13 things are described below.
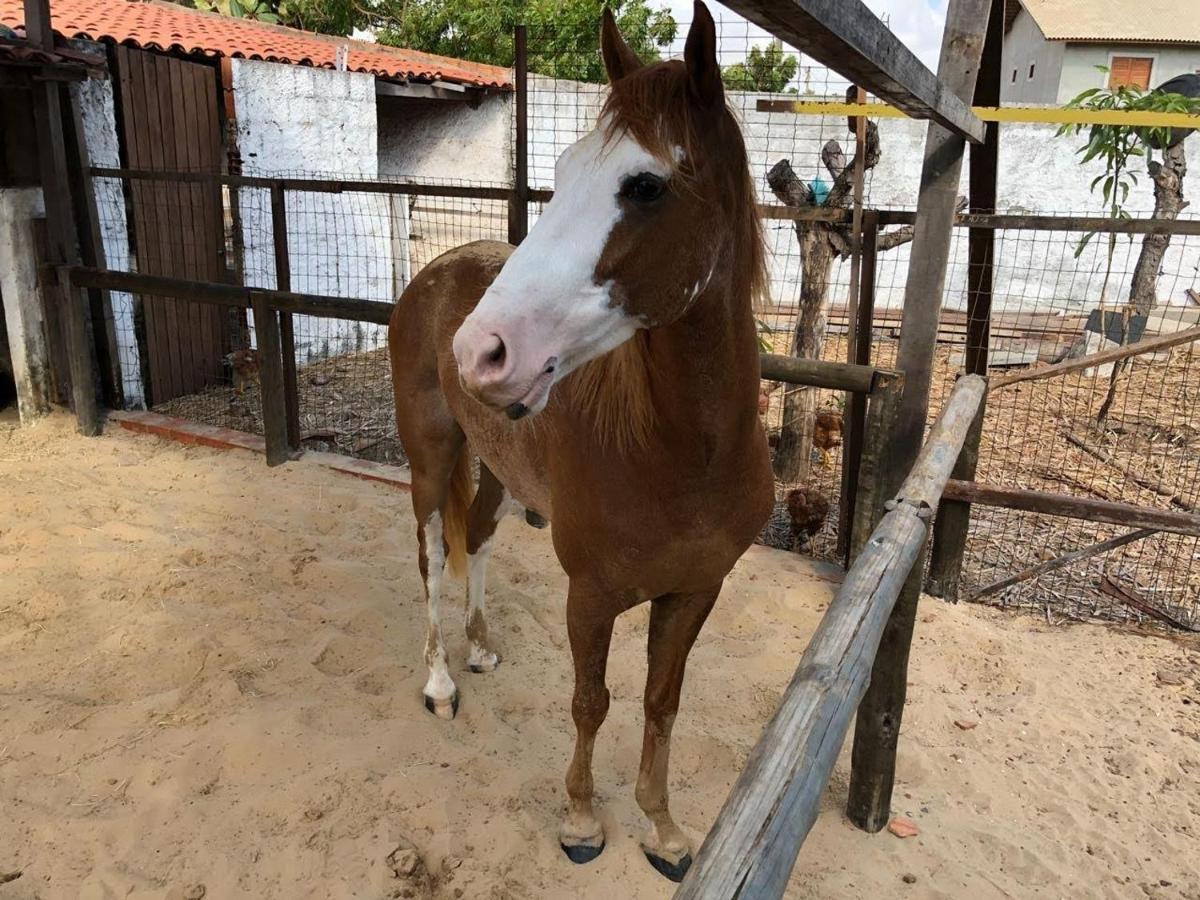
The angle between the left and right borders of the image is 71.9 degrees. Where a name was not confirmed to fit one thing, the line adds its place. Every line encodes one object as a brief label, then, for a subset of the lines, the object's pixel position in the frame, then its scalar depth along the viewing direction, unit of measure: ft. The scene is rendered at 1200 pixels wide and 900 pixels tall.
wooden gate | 20.90
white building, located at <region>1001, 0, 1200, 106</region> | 70.03
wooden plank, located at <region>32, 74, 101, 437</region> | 16.83
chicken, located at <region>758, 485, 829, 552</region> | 13.43
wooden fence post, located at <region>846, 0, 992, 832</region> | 6.79
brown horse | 4.40
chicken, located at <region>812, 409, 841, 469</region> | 17.87
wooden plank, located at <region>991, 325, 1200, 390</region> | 11.07
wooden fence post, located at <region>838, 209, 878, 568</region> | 11.62
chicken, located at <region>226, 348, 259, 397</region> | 21.80
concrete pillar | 17.28
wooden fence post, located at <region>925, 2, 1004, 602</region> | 8.25
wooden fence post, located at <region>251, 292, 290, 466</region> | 15.29
